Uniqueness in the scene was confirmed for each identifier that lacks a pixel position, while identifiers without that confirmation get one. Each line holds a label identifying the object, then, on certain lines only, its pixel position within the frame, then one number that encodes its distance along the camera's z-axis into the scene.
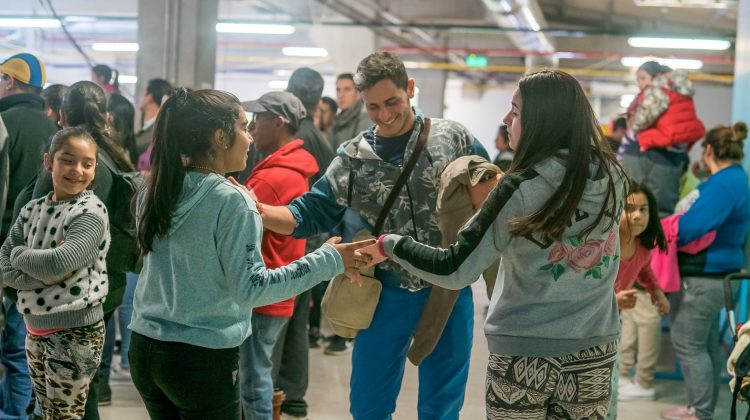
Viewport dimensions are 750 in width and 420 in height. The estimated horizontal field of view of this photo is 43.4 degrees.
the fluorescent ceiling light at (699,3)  12.69
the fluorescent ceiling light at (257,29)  9.59
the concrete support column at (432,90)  19.03
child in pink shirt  4.03
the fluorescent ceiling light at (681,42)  14.12
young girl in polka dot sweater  3.10
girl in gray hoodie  2.31
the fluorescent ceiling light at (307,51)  12.59
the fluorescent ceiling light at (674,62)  17.34
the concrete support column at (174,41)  7.59
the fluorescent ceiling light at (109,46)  8.41
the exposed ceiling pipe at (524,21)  12.25
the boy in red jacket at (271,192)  3.65
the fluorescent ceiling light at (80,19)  7.60
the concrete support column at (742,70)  5.98
